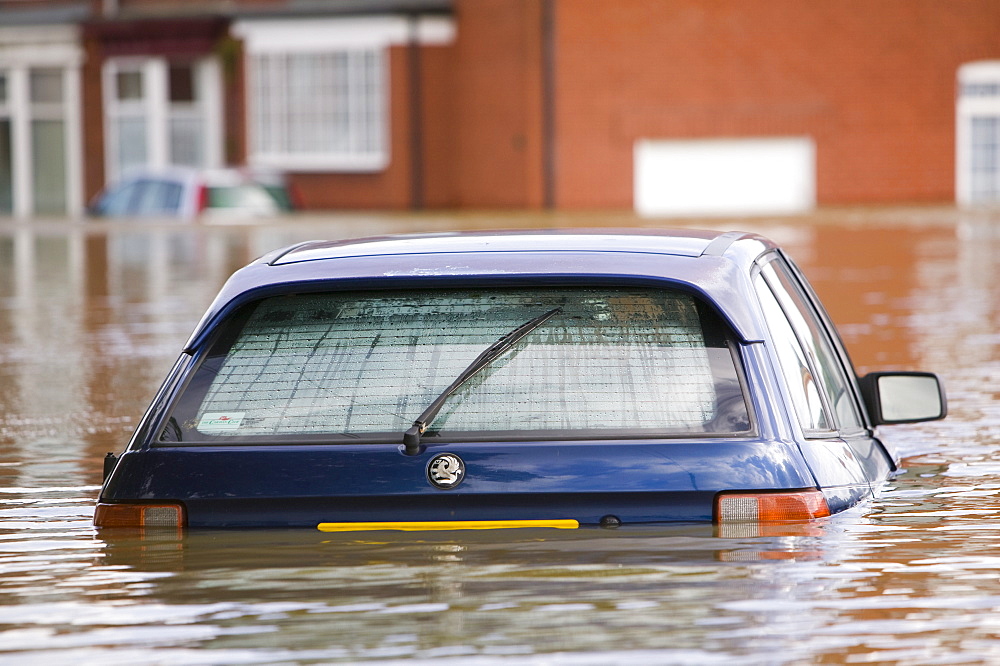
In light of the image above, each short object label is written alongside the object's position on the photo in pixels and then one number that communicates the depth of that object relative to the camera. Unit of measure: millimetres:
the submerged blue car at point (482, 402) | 7953
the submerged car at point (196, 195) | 56531
